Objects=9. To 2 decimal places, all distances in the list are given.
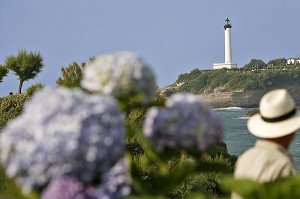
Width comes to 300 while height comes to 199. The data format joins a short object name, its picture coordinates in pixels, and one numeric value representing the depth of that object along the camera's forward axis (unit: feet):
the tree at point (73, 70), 193.82
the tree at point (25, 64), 324.53
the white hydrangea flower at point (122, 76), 16.78
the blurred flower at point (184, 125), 16.06
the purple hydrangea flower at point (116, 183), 15.63
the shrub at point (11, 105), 238.61
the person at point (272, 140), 23.38
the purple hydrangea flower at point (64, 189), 14.57
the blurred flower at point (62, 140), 14.43
